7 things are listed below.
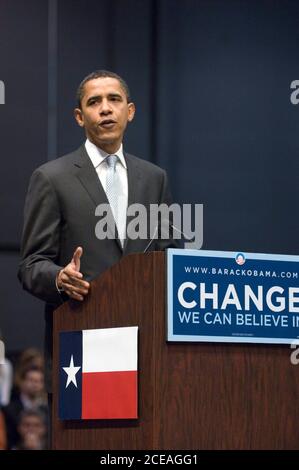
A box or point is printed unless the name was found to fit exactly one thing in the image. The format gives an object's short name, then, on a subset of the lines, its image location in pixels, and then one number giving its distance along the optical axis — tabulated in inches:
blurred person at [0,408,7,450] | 384.2
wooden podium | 188.5
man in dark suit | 228.1
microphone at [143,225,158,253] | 219.7
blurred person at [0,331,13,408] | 399.5
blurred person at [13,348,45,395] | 400.8
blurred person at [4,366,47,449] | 398.9
